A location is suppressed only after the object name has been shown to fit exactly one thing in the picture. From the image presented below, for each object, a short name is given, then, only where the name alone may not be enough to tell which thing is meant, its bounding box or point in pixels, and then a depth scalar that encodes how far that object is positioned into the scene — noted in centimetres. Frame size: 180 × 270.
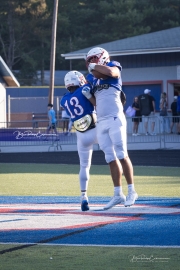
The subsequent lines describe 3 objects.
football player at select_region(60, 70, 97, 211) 1394
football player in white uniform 1364
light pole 5811
